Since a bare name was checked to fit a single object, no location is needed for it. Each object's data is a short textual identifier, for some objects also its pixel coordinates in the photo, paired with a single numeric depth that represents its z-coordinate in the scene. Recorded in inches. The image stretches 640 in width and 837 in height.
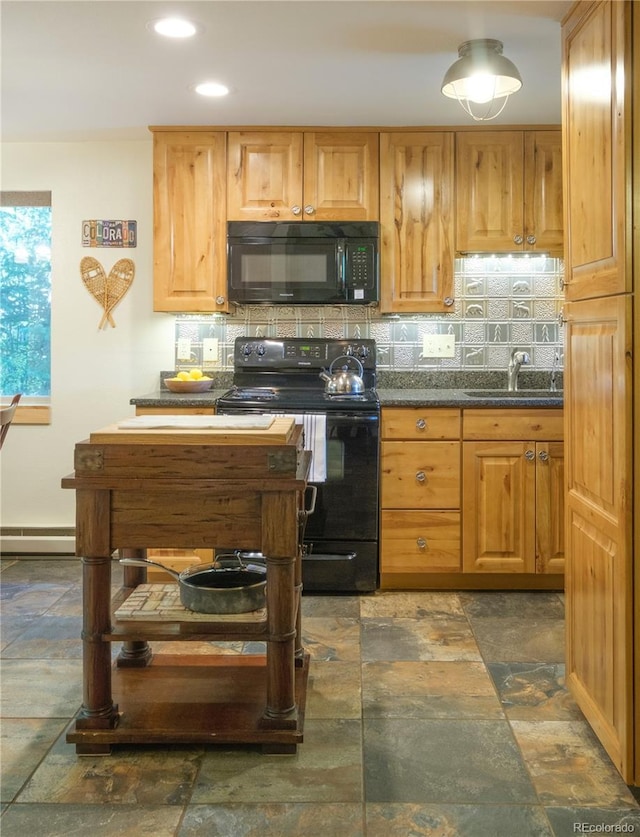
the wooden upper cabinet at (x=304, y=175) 153.7
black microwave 152.3
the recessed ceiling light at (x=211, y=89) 130.6
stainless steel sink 155.3
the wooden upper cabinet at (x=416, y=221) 153.5
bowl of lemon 157.1
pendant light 111.2
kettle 149.6
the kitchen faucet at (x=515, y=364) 160.1
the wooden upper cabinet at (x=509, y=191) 152.1
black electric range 141.8
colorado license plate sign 168.6
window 172.9
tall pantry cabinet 77.0
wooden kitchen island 81.7
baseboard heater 171.6
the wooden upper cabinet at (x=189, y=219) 154.5
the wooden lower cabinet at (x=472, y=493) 142.7
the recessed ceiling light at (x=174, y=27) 105.7
